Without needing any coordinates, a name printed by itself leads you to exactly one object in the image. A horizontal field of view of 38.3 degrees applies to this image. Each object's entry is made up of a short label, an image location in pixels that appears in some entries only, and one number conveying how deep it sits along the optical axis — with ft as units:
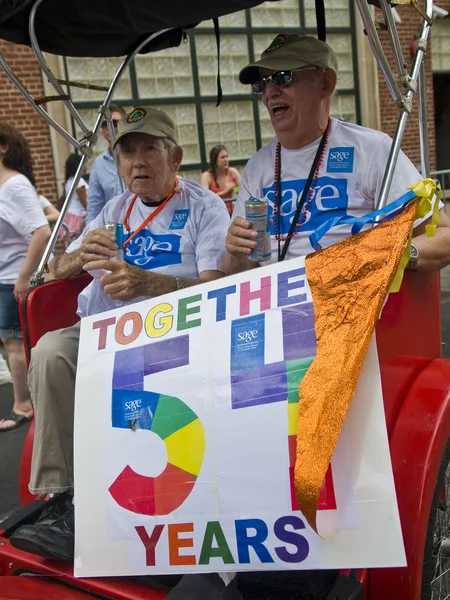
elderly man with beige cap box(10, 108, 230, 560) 8.07
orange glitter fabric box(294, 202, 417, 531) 5.44
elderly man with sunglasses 8.70
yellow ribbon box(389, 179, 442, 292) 5.94
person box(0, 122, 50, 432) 15.74
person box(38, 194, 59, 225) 23.06
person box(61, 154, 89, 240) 21.88
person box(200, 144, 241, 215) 27.38
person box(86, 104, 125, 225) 16.15
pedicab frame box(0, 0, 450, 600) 6.08
